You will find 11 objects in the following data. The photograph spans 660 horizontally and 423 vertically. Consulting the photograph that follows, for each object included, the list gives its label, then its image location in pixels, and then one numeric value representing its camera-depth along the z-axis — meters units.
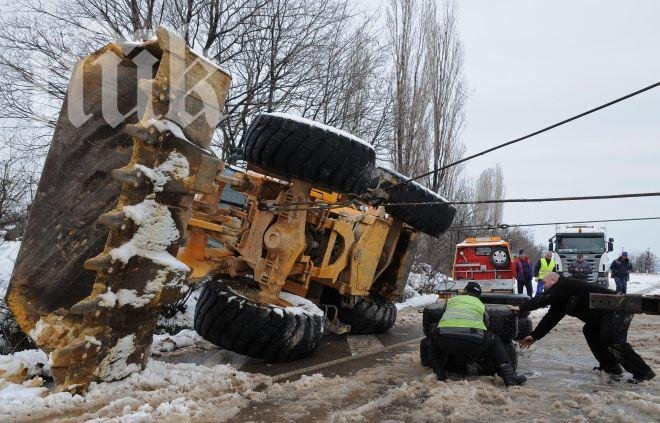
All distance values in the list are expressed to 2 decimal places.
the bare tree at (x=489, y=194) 33.59
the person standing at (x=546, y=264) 13.13
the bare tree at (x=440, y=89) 18.03
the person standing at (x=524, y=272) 14.40
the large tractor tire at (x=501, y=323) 5.01
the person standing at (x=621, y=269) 15.20
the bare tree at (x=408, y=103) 16.16
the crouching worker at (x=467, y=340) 4.28
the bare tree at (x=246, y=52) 8.21
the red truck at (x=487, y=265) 13.79
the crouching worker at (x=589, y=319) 4.71
